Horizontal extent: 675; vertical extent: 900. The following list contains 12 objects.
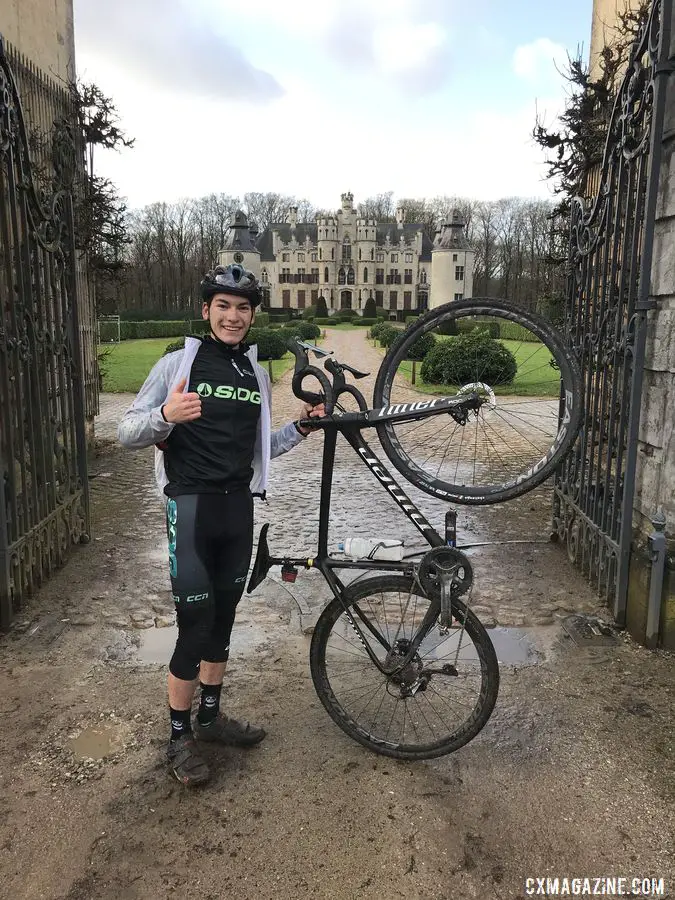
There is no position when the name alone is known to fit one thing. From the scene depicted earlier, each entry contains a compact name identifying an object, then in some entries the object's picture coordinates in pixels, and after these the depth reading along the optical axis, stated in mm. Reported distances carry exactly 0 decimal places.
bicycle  3045
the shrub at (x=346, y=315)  68250
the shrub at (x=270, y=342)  27512
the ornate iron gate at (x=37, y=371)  4848
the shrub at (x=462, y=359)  17141
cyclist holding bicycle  3125
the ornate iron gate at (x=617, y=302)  4441
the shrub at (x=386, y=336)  33512
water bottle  3246
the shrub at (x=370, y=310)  71250
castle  84625
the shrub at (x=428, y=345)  19691
